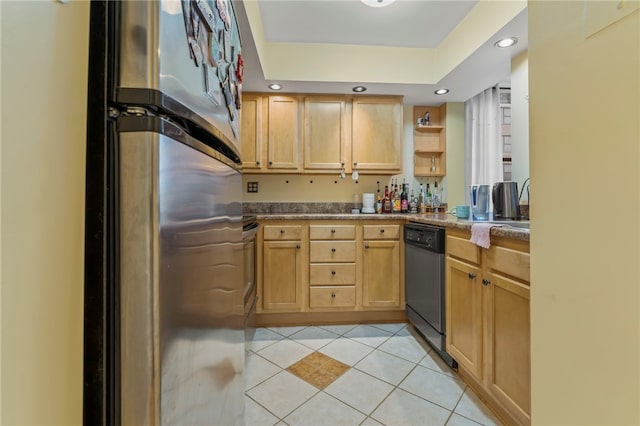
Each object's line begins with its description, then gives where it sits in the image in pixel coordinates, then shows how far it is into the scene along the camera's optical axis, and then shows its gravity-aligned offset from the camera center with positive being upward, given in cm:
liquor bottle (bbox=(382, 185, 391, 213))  301 +8
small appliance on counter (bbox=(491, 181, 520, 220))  204 +9
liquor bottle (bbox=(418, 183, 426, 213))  315 +12
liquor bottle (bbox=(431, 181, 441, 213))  318 +15
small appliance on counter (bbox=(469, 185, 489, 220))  207 +8
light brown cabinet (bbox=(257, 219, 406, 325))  246 -49
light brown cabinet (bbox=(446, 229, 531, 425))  119 -53
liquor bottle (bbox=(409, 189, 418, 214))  309 +9
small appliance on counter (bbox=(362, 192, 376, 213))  301 +11
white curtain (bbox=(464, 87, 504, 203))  284 +77
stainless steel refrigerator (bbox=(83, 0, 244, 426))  43 +0
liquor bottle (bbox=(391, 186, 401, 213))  302 +8
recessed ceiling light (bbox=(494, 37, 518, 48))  195 +120
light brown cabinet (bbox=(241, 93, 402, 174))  280 +80
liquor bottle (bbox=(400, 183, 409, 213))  302 +13
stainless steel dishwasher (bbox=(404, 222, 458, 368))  187 -51
